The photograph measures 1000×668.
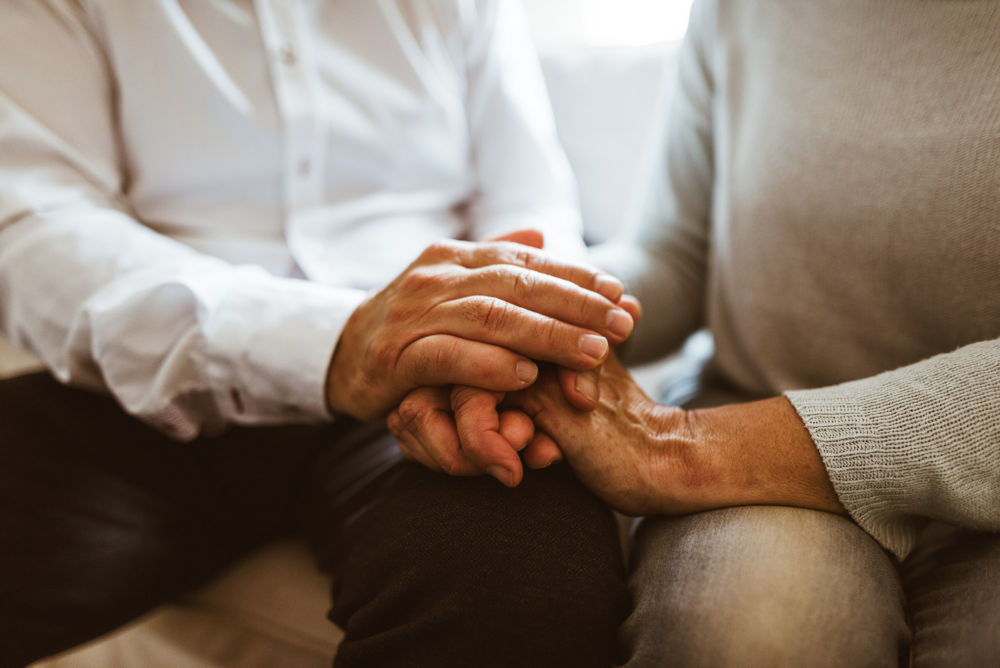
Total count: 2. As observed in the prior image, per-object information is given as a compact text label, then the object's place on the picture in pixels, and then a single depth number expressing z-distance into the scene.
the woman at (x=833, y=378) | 0.46
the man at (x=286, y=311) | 0.54
